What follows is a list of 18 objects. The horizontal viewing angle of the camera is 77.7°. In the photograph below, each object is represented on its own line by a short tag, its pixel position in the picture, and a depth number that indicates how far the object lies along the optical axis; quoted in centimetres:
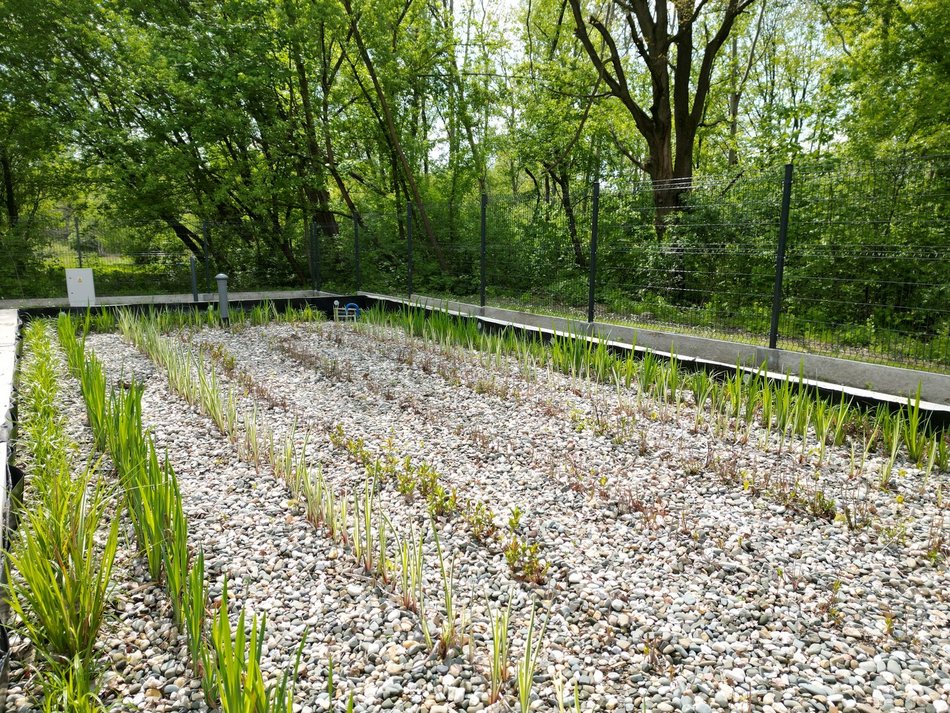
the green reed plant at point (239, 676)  129
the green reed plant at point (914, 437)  333
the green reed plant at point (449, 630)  188
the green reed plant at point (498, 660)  170
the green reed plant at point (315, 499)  267
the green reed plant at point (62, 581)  172
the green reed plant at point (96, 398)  323
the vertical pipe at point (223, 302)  873
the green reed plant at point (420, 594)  190
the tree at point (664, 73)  1032
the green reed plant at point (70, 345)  446
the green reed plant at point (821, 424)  336
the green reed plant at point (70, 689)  141
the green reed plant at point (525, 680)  158
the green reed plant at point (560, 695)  139
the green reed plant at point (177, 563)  181
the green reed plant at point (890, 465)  303
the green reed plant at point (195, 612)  162
